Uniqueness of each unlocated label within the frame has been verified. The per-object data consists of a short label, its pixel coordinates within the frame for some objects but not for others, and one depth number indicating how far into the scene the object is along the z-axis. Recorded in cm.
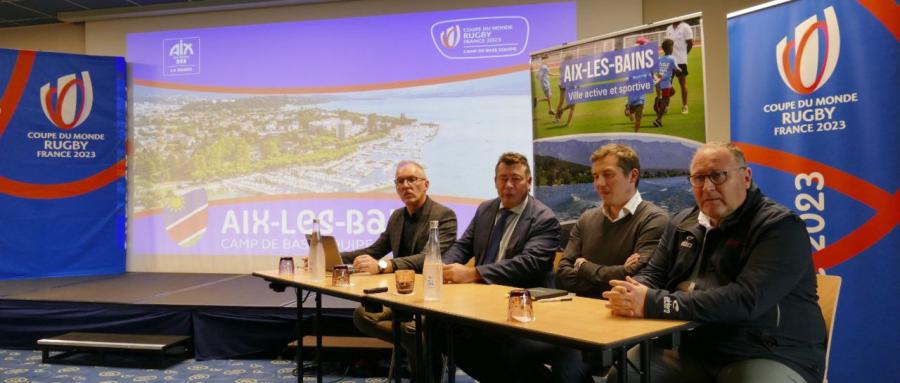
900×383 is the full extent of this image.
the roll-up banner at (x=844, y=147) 276
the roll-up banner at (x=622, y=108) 335
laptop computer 314
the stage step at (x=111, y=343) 400
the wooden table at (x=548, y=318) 165
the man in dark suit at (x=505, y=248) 277
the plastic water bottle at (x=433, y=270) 230
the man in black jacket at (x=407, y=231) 332
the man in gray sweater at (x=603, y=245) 253
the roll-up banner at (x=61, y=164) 582
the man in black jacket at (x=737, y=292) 182
